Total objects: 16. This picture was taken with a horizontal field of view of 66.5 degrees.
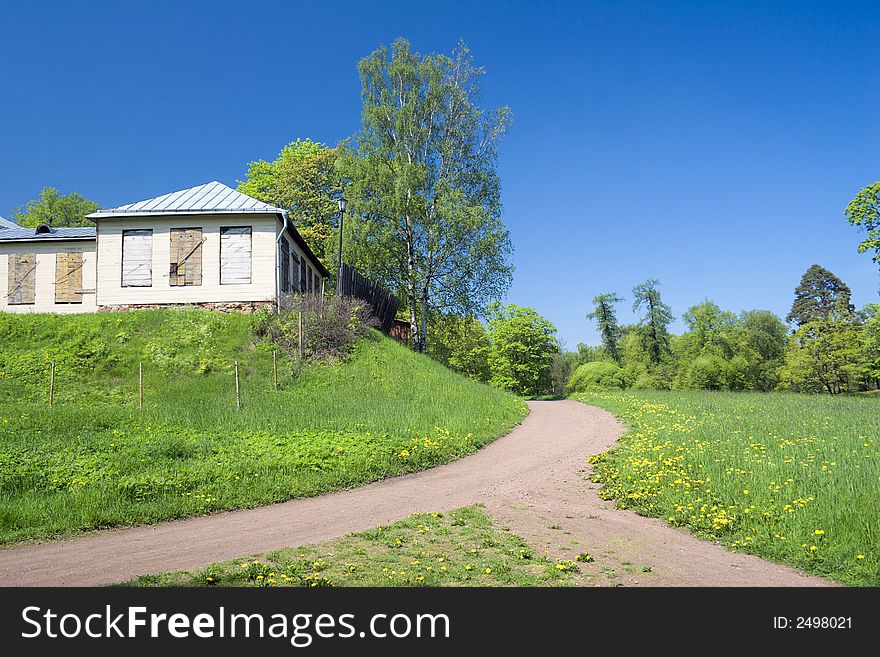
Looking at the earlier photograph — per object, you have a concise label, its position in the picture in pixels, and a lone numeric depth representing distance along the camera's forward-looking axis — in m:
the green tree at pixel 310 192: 41.41
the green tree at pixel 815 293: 60.38
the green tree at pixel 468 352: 49.25
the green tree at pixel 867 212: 31.98
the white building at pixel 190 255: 26.09
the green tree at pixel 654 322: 59.56
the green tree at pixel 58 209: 49.88
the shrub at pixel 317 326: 22.89
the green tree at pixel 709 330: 56.94
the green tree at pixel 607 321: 60.00
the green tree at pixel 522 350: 46.94
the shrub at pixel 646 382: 48.56
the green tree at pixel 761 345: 58.66
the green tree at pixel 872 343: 40.75
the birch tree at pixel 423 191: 31.42
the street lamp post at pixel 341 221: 25.09
